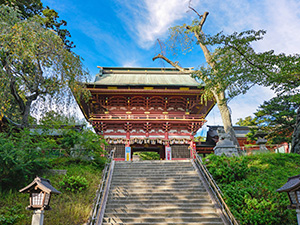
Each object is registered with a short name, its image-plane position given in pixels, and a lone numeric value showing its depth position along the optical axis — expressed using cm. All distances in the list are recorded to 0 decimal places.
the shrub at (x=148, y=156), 2814
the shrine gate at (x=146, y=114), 1638
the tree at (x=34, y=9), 1151
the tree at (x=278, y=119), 1482
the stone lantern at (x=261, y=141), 1195
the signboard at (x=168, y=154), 1636
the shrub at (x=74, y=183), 766
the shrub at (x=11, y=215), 573
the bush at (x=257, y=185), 605
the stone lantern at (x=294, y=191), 439
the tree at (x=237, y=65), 921
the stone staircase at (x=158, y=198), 631
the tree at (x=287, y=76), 840
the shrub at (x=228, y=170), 818
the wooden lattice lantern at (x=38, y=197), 442
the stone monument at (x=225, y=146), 1070
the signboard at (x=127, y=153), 1589
